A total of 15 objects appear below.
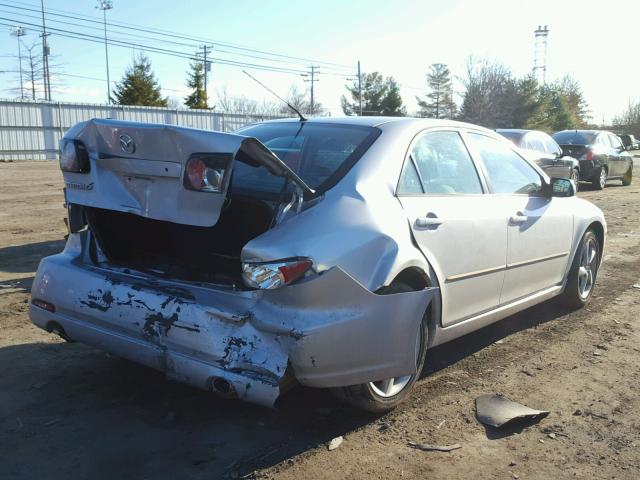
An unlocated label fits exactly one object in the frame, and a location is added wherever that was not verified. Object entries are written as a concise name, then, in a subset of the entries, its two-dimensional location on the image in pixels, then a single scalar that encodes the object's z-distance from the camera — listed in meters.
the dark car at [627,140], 21.76
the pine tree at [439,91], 69.75
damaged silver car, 2.96
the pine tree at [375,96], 60.00
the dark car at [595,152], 17.78
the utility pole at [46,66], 58.83
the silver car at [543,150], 14.01
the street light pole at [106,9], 53.00
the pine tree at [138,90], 46.56
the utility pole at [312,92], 67.53
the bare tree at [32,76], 63.28
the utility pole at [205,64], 53.10
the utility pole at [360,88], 59.31
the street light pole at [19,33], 54.22
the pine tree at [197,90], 53.87
